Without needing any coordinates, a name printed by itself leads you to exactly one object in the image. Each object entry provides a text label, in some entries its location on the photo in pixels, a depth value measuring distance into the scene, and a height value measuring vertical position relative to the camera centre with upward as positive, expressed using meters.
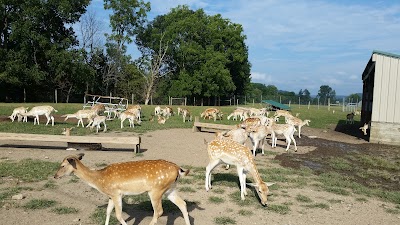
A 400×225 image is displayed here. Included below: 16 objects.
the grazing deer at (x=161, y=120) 23.75 -1.77
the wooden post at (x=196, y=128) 20.41 -1.94
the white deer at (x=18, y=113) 20.81 -1.37
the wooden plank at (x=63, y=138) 12.73 -1.71
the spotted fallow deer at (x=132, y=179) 6.10 -1.52
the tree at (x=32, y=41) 36.78 +5.49
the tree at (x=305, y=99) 70.64 -0.18
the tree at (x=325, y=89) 140.20 +3.94
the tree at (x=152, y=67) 53.22 +4.39
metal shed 19.95 +0.01
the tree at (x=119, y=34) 50.56 +8.71
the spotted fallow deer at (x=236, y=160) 7.96 -1.58
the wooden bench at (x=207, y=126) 18.75 -1.70
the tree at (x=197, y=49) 54.06 +7.56
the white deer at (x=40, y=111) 20.19 -1.17
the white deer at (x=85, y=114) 20.26 -1.29
